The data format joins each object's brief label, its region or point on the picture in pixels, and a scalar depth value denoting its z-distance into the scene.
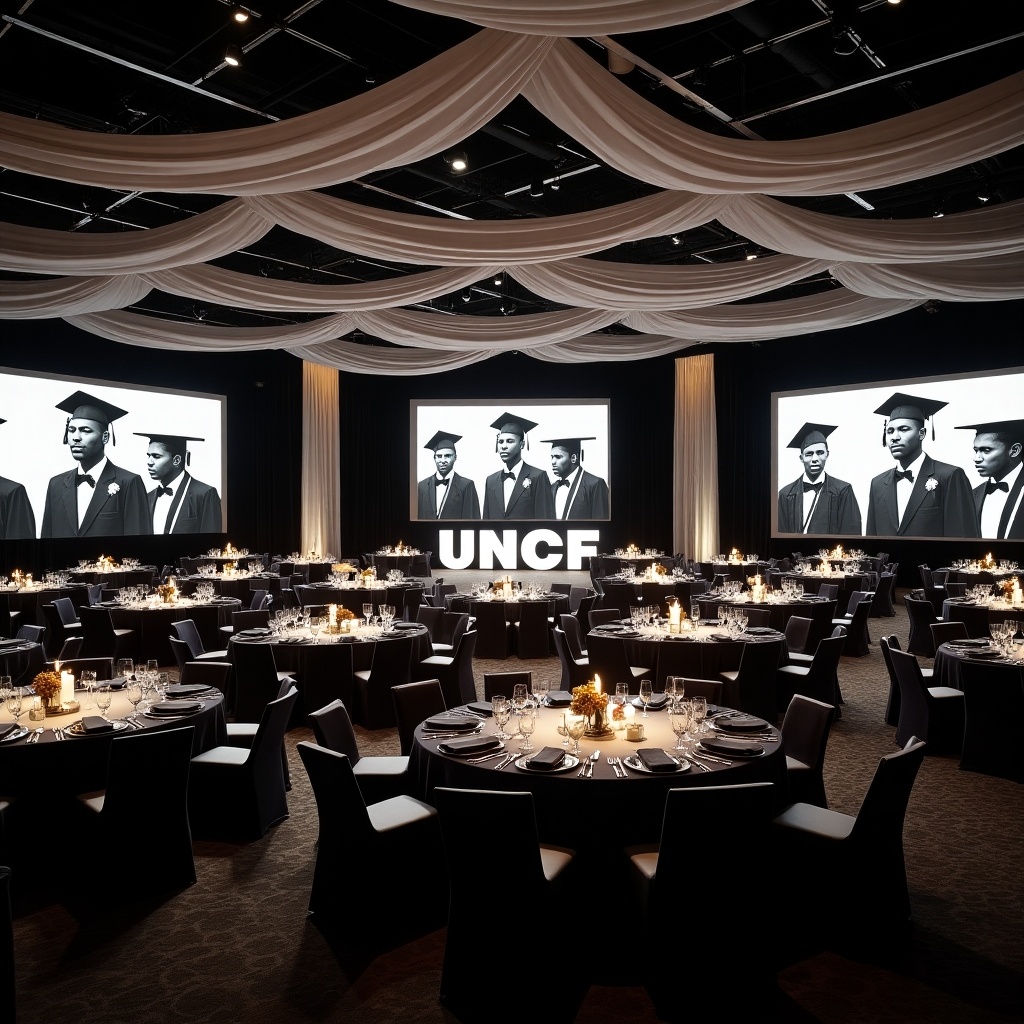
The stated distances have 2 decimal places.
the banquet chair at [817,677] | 6.74
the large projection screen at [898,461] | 14.73
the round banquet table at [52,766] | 4.06
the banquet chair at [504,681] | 5.59
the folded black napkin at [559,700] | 4.74
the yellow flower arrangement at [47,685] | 4.46
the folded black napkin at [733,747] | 3.73
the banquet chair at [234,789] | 4.64
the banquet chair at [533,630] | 10.30
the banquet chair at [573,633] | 7.98
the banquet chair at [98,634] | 8.83
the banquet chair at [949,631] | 7.53
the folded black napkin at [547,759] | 3.56
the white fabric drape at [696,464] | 18.25
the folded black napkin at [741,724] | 4.13
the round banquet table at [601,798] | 3.45
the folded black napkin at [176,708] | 4.63
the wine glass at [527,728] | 3.86
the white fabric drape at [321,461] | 18.35
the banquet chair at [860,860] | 3.43
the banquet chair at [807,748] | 4.30
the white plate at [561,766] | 3.54
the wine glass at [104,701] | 4.50
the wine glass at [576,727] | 4.02
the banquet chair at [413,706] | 4.83
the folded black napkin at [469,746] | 3.84
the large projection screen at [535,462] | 19.14
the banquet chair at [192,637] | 7.46
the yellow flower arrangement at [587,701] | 3.98
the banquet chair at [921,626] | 9.41
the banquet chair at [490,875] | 2.90
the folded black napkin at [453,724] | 4.22
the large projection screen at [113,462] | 13.83
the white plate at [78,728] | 4.19
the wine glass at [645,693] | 4.39
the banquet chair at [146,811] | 3.81
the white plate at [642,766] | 3.54
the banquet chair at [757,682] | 6.46
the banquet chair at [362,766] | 4.20
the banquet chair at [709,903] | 2.90
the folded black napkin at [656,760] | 3.54
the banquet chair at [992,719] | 5.68
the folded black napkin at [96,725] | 4.22
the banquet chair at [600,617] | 8.53
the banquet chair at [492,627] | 10.34
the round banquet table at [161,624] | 9.27
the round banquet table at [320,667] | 7.04
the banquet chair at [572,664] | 7.14
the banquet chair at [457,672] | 7.13
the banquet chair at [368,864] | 3.52
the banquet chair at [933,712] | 6.17
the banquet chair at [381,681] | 6.95
